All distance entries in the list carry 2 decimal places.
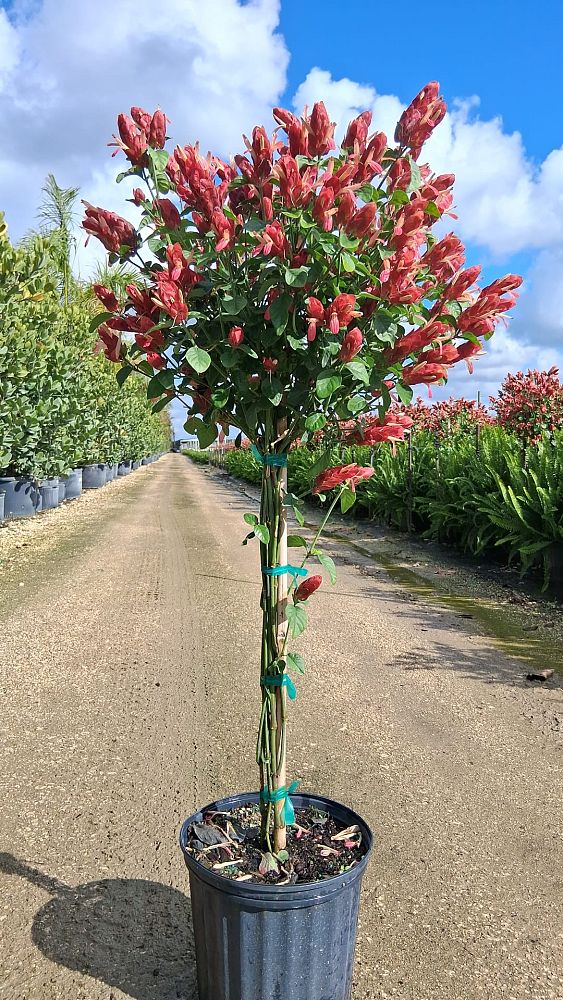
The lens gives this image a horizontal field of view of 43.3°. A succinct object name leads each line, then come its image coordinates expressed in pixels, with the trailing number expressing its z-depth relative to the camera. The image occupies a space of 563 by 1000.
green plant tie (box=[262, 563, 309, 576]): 1.94
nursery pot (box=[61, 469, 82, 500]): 17.14
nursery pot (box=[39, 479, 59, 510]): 13.99
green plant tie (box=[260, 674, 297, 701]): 1.93
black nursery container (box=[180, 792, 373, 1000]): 1.70
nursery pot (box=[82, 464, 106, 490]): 21.72
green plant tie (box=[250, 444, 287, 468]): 1.93
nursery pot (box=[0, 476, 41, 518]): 12.28
